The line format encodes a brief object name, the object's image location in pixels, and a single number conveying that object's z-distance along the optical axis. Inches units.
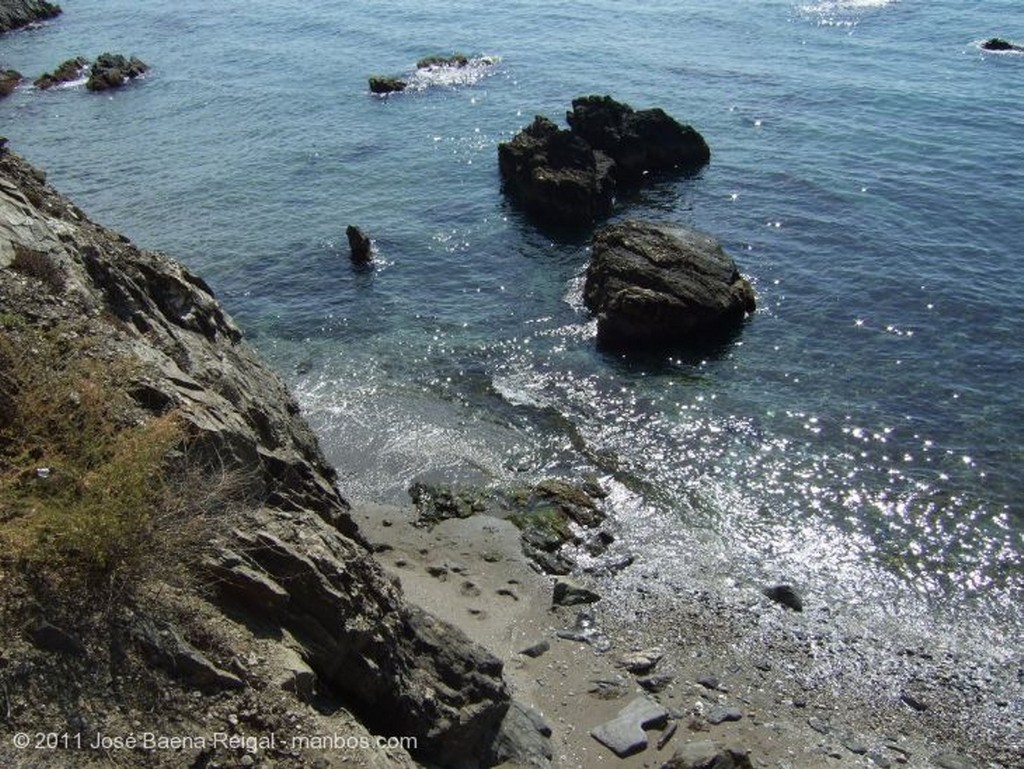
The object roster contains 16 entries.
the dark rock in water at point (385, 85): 2500.2
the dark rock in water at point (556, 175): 1697.8
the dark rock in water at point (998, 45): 2418.8
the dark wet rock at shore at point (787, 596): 832.3
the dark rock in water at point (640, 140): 1883.6
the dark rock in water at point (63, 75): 2733.8
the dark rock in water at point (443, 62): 2699.3
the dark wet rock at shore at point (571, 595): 831.1
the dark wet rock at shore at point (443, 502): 957.2
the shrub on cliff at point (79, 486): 393.4
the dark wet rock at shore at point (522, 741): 597.6
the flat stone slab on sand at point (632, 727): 658.8
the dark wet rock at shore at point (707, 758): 634.8
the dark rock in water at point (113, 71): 2669.8
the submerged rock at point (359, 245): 1556.3
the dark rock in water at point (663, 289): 1272.1
